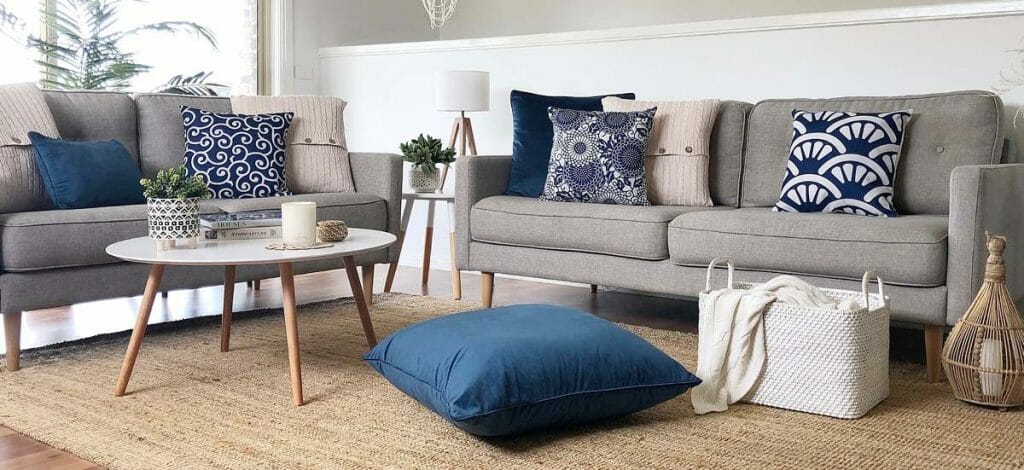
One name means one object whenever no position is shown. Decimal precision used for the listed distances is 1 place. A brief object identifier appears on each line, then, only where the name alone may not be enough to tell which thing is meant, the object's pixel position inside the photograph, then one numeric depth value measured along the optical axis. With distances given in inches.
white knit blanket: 98.0
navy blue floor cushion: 83.2
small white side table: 167.0
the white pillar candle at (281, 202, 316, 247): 105.4
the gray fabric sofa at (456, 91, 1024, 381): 108.6
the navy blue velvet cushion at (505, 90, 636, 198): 157.2
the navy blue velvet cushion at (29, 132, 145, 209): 129.6
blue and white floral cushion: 145.0
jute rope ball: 109.0
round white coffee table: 96.4
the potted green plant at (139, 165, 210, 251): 103.3
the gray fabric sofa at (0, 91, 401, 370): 114.9
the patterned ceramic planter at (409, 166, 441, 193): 175.9
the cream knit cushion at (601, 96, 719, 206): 147.6
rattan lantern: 97.2
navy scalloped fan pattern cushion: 127.6
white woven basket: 94.3
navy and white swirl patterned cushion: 149.0
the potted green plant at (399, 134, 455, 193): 174.1
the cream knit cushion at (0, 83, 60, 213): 128.5
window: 187.9
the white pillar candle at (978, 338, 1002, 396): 97.8
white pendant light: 257.3
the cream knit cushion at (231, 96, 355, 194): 160.7
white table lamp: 184.7
